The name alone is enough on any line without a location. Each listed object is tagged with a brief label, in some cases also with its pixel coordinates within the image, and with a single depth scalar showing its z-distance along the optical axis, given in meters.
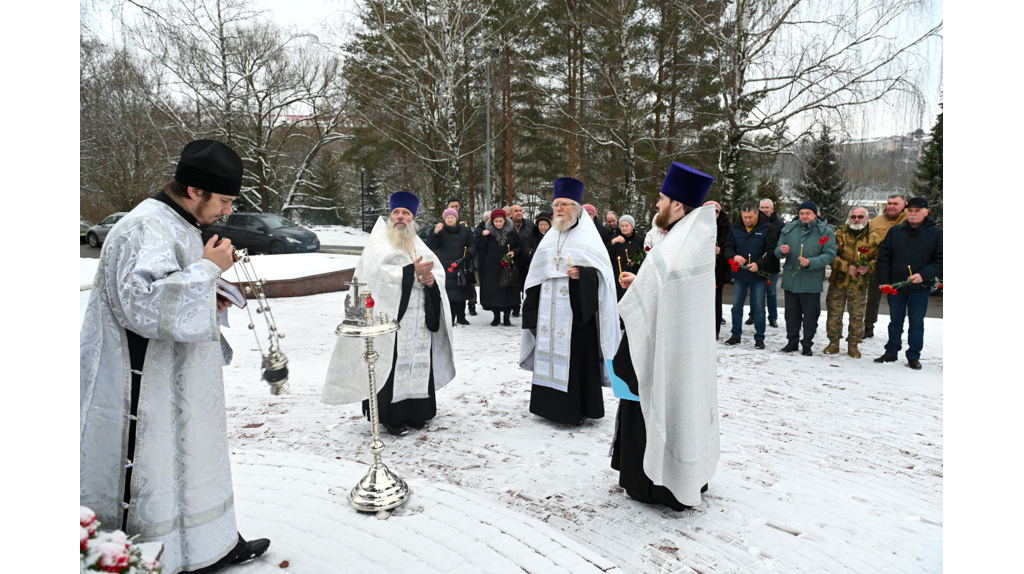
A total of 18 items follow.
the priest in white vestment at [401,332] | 4.35
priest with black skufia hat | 2.04
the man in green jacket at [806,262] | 6.93
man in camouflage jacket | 6.89
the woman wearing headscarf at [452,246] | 8.52
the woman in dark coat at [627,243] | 8.06
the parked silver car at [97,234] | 15.27
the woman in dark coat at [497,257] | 8.76
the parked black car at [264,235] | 17.44
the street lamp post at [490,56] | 16.64
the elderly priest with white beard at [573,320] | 4.62
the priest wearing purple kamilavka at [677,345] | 3.04
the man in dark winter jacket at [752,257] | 7.52
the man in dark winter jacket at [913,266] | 6.29
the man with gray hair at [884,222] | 7.29
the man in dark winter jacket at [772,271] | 7.57
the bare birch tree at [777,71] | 10.64
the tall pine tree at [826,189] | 20.09
